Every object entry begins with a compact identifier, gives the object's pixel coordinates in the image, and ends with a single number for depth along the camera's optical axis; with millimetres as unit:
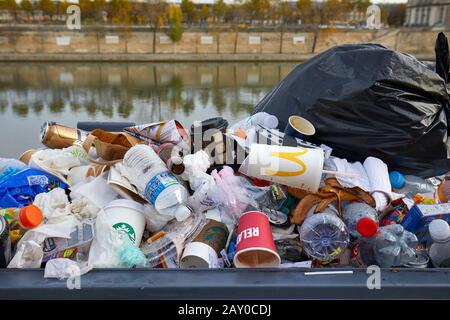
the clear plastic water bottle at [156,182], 1447
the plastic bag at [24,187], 1548
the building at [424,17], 21400
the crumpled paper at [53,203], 1457
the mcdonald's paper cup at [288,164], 1489
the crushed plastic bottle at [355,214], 1449
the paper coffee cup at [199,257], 1320
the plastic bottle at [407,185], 1778
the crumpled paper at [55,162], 1755
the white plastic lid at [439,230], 1284
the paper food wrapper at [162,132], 1912
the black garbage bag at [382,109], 1826
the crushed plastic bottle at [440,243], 1289
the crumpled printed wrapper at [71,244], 1338
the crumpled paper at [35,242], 1251
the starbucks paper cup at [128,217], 1381
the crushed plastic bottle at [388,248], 1339
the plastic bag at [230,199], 1545
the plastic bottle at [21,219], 1311
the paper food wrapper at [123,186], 1550
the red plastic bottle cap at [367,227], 1252
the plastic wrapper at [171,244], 1397
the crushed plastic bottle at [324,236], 1376
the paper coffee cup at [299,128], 1839
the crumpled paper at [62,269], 1129
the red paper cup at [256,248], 1250
